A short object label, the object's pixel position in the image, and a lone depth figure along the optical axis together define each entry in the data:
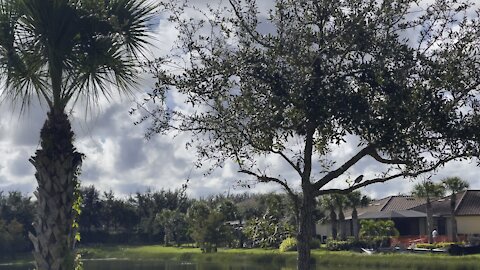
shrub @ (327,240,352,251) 48.34
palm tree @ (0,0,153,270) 8.67
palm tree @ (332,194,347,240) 52.23
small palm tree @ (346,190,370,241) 52.28
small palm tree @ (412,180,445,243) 48.41
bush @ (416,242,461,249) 42.73
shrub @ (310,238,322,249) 47.02
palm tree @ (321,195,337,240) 53.75
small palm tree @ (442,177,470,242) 50.85
